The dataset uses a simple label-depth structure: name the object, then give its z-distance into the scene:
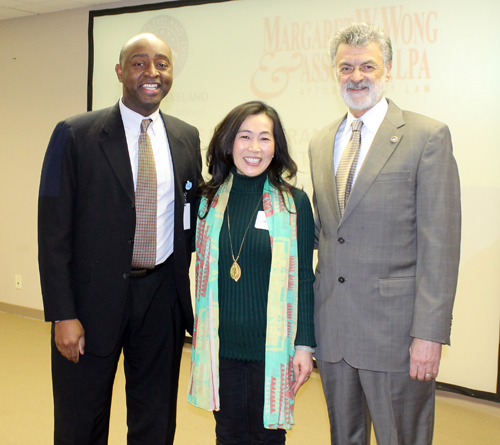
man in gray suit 1.71
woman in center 1.80
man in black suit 1.92
